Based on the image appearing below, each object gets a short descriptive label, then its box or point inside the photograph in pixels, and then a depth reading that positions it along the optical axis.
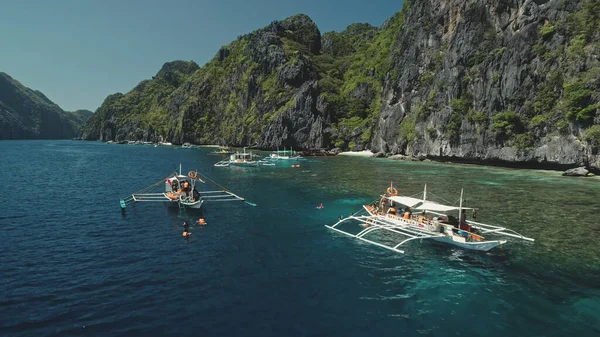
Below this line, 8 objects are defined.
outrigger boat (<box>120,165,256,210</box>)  38.81
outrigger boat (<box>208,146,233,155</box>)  139.62
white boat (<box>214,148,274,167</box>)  96.07
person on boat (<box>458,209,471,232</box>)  26.50
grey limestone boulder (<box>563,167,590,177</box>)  61.29
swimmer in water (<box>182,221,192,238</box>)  28.68
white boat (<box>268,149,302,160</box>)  110.97
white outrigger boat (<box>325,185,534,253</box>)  25.33
